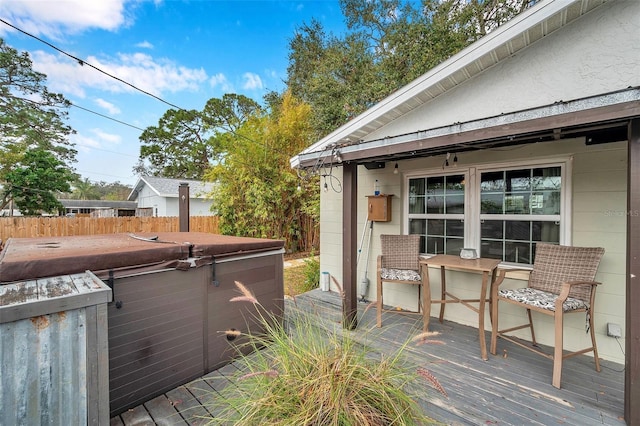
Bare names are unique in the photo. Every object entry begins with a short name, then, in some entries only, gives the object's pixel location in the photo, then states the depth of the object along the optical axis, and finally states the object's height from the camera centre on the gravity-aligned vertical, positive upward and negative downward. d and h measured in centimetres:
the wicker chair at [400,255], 372 -61
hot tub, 200 -72
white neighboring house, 1441 +76
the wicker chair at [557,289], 234 -75
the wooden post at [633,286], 184 -49
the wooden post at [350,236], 335 -30
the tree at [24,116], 1088 +409
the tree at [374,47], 857 +576
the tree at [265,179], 876 +104
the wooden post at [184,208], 493 +4
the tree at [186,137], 1827 +516
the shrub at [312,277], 574 -138
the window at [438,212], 377 +0
